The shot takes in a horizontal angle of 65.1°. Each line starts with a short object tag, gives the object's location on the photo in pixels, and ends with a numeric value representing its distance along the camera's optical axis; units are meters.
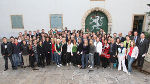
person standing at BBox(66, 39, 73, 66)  6.61
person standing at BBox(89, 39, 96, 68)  6.21
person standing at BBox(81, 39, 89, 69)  6.23
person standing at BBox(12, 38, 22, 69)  6.20
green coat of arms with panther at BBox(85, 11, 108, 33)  11.30
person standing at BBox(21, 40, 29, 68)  6.29
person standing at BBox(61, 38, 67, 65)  6.61
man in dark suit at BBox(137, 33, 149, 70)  5.88
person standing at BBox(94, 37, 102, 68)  6.26
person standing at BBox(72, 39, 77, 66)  6.53
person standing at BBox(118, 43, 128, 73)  5.94
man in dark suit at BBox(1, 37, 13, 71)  6.08
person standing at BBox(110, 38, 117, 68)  6.04
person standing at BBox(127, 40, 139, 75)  5.67
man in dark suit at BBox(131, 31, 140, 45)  6.61
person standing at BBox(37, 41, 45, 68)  6.36
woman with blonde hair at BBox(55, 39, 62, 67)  6.53
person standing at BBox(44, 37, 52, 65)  6.61
